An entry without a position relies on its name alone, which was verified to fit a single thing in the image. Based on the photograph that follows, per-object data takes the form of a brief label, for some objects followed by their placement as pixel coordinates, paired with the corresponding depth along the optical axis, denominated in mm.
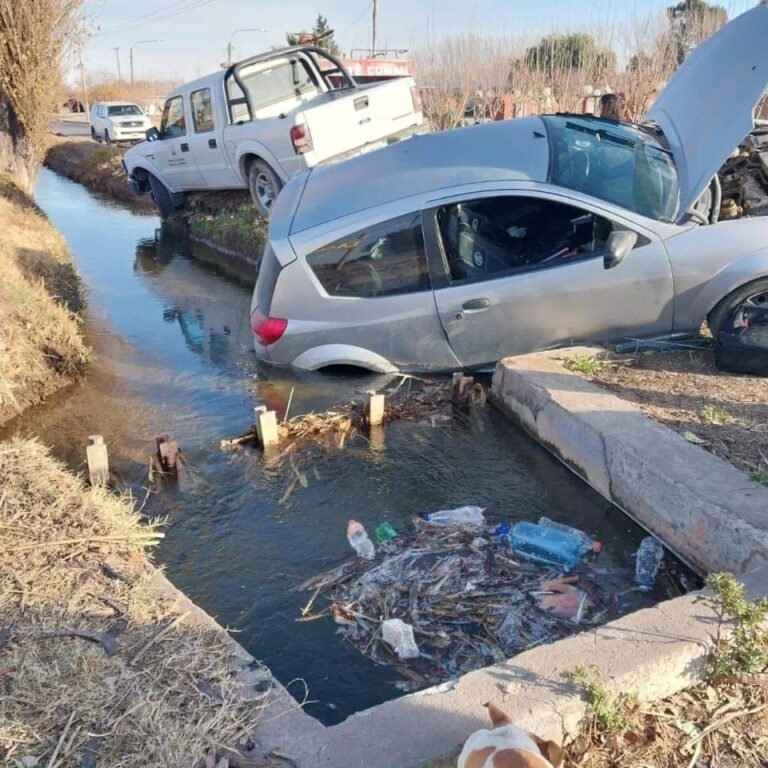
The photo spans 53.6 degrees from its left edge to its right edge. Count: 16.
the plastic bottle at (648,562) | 3957
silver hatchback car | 5445
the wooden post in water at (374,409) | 5702
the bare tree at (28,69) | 10617
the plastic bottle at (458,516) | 4496
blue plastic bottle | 4078
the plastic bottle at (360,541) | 4227
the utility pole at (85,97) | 49050
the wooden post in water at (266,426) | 5508
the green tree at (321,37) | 17844
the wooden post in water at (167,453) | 5312
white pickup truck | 10328
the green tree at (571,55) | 17438
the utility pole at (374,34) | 35609
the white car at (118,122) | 27312
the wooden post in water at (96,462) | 4988
